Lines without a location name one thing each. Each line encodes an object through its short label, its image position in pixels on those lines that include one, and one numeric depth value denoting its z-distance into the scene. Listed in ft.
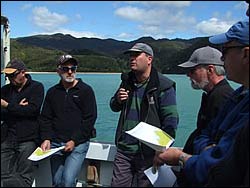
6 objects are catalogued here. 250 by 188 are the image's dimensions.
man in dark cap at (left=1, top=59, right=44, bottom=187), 6.59
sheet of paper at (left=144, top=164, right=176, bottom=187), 4.23
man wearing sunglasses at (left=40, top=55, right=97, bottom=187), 6.46
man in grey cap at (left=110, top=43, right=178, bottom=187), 5.90
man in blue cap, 3.10
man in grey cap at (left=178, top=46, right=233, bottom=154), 4.62
